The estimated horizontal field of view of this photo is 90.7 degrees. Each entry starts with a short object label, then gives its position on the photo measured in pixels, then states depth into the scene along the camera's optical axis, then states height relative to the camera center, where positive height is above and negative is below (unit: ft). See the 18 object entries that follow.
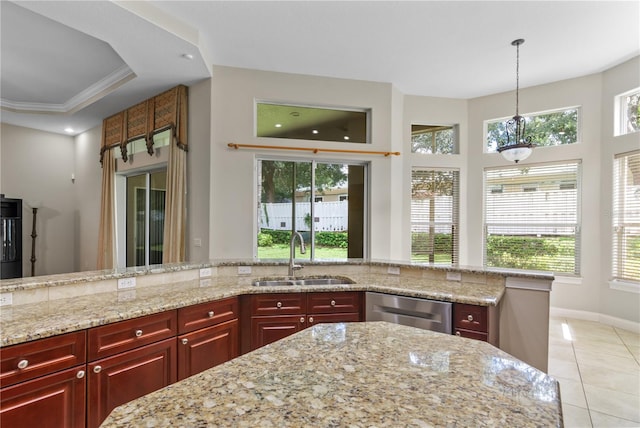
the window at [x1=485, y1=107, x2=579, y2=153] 15.17 +4.27
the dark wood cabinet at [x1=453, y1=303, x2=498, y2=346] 6.97 -2.43
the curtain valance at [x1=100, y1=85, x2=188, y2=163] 13.50 +4.28
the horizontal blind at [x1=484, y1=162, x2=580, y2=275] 15.12 -0.23
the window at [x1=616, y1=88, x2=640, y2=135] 13.17 +4.36
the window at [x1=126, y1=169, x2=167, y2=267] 15.85 -0.29
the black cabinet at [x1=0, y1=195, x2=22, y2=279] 17.16 -1.44
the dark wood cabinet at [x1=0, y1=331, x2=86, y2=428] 4.42 -2.55
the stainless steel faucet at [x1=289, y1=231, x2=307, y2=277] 9.29 -1.57
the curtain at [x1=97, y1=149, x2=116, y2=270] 17.02 -0.25
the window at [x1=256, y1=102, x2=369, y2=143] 13.84 +4.03
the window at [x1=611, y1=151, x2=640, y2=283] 13.05 -0.13
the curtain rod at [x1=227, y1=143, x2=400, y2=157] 13.03 +2.75
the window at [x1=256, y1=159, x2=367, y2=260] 13.97 +0.21
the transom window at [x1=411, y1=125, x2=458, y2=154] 17.21 +4.06
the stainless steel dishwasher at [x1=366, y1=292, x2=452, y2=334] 7.25 -2.39
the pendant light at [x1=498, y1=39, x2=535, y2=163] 11.55 +2.44
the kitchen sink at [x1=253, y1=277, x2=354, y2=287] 9.26 -2.06
